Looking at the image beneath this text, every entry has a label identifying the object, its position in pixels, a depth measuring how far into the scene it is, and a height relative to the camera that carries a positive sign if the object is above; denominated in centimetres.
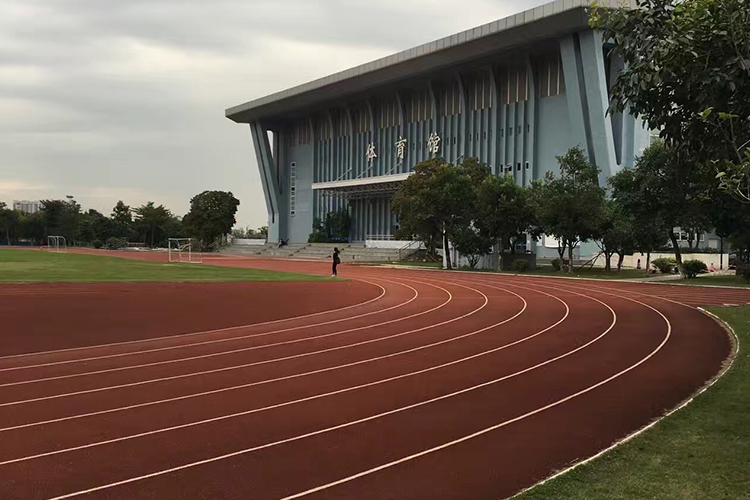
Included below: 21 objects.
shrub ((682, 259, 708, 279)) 2941 -127
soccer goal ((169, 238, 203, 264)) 6123 -130
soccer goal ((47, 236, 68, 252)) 9710 -25
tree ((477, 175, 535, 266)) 3641 +201
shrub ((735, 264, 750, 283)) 2640 -131
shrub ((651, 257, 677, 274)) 3434 -132
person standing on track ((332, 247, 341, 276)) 3026 -95
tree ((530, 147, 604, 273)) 3269 +209
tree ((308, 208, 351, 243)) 7262 +150
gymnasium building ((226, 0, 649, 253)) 4447 +1187
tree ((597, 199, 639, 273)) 3212 +42
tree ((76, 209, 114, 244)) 9806 +182
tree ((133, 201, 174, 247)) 9981 +298
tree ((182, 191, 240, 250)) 7906 +324
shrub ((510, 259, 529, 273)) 3716 -145
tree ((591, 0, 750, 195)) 571 +168
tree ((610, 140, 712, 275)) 2702 +203
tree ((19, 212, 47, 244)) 10181 +237
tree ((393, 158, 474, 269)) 3978 +269
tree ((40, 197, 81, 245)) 10044 +346
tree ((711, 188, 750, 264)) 2511 +75
